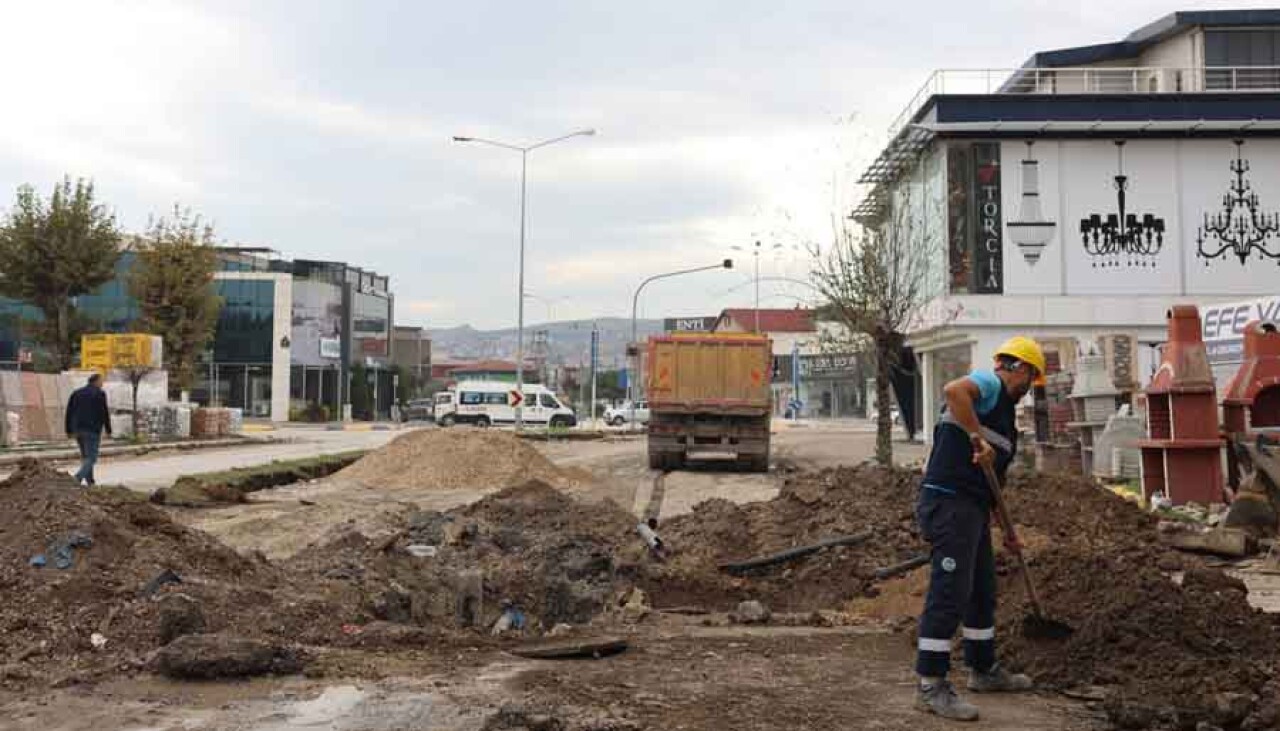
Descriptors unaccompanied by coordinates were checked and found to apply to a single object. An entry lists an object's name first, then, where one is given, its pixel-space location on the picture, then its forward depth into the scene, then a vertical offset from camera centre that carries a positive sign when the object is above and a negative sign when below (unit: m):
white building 36.69 +6.49
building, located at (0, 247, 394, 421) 73.19 +4.51
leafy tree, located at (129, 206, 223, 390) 46.53 +4.83
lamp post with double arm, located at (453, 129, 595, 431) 40.83 +3.35
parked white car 66.00 -0.47
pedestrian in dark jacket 18.28 -0.15
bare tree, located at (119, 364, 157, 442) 39.59 +1.14
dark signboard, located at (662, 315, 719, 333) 121.62 +9.10
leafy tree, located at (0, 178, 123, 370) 42.38 +5.88
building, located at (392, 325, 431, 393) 110.56 +5.51
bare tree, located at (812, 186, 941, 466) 22.66 +2.37
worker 5.63 -0.58
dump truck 24.75 +0.28
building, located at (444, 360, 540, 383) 114.88 +3.93
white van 57.78 +0.06
